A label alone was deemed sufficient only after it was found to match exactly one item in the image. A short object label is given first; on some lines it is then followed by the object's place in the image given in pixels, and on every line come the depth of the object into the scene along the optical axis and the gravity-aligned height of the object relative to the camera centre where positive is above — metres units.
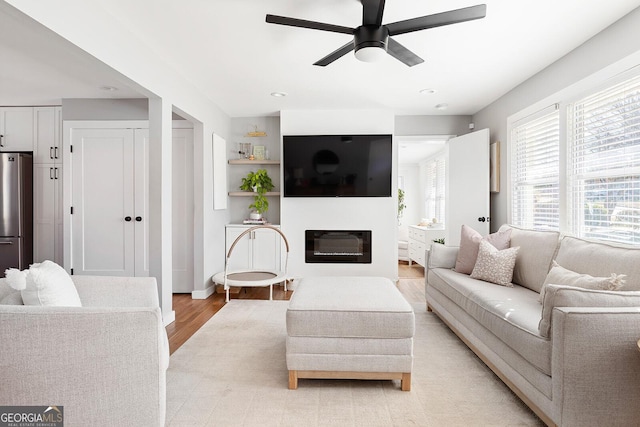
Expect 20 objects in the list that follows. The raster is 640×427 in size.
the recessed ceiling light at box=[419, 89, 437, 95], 4.04 +1.38
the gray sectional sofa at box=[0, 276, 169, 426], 1.43 -0.61
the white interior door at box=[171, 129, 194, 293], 4.41 +0.14
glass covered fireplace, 4.92 -0.48
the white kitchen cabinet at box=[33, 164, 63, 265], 4.29 +0.06
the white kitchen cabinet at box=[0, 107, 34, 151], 4.30 +1.03
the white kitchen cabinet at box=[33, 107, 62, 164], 4.30 +0.94
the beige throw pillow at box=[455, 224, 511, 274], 3.24 -0.32
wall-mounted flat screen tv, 4.78 +0.63
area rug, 1.82 -1.06
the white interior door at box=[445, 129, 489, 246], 4.43 +0.35
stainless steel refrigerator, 4.01 +0.02
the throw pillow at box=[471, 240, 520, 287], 2.91 -0.45
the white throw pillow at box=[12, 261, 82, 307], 1.58 -0.35
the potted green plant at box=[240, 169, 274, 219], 4.95 +0.36
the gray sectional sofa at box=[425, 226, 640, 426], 1.52 -0.64
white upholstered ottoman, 2.05 -0.76
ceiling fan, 2.03 +1.13
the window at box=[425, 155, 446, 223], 7.09 +0.47
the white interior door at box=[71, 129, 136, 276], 4.13 +0.15
